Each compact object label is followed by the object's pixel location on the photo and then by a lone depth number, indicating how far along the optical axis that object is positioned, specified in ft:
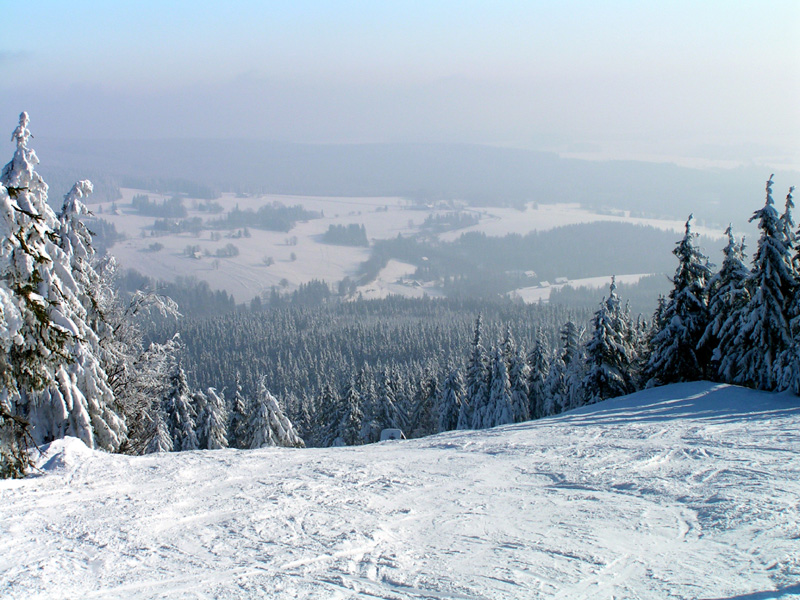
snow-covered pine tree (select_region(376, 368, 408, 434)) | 161.68
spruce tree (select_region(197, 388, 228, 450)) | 115.03
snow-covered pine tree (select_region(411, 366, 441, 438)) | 187.83
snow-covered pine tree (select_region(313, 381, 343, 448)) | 161.27
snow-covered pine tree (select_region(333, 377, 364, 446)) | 152.97
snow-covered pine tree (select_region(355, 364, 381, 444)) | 157.88
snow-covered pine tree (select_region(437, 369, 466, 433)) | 148.25
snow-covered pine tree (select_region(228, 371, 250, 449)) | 137.90
